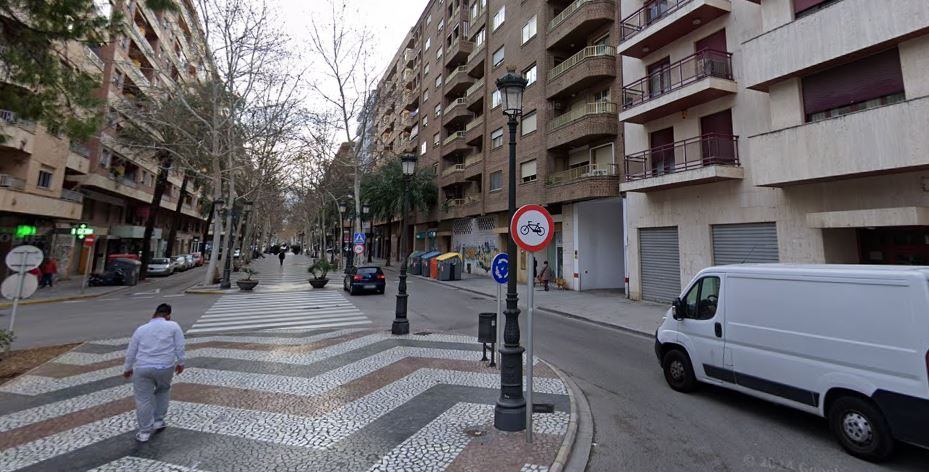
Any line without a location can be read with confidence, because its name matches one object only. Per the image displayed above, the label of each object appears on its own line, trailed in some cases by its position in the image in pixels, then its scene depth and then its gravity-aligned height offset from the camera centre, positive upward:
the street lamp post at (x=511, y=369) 4.49 -1.10
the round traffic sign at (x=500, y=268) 7.07 +0.02
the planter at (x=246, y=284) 19.83 -0.98
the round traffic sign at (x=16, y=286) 7.56 -0.50
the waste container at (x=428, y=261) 29.30 +0.46
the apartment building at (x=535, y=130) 18.67 +8.30
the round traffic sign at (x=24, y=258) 7.80 +0.03
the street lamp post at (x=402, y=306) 9.63 -0.92
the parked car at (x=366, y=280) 18.64 -0.62
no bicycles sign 4.41 +0.45
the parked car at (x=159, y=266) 28.89 -0.27
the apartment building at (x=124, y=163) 23.83 +6.84
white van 3.69 -0.74
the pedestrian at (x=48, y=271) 20.06 -0.54
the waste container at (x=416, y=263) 31.72 +0.36
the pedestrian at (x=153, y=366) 4.18 -1.09
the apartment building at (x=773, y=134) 9.05 +3.88
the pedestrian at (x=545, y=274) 20.16 -0.19
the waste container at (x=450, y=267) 26.42 +0.08
